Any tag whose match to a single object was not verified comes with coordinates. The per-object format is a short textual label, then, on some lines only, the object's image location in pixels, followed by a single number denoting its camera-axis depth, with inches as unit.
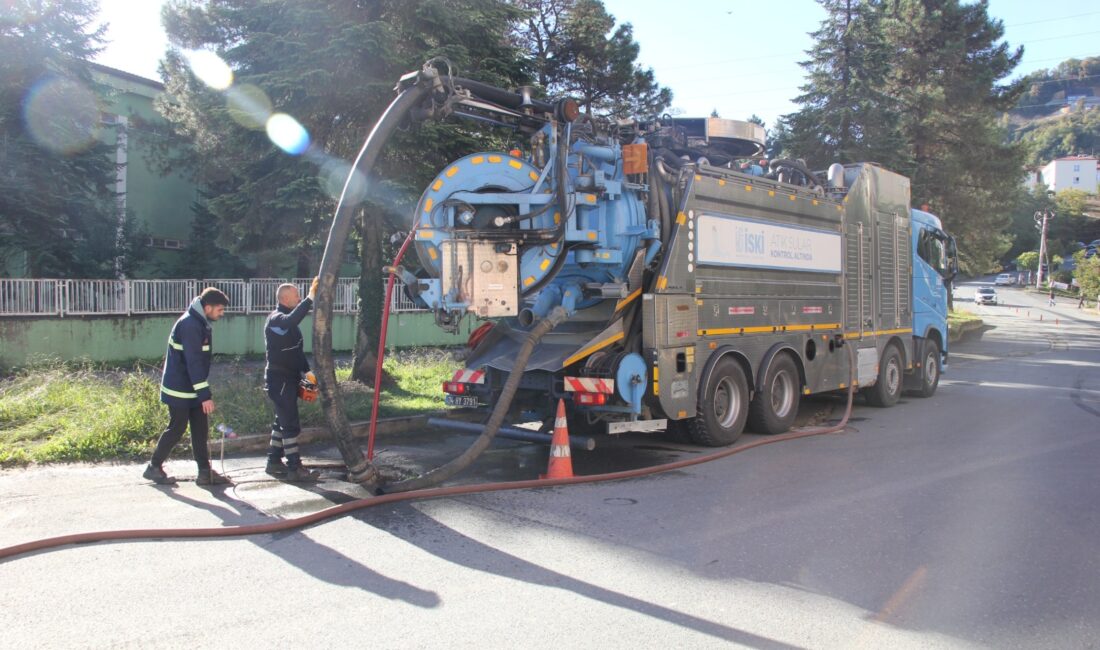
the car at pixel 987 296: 2456.9
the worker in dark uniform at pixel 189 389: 259.9
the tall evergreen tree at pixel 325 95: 414.0
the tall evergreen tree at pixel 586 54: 914.1
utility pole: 2942.9
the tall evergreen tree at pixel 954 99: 1021.2
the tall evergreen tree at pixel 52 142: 667.4
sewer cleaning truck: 293.3
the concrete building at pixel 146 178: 849.5
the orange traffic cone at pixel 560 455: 280.2
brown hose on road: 196.1
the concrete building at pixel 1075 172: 5211.6
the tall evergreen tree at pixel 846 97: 915.4
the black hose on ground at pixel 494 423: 255.6
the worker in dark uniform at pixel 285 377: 273.0
